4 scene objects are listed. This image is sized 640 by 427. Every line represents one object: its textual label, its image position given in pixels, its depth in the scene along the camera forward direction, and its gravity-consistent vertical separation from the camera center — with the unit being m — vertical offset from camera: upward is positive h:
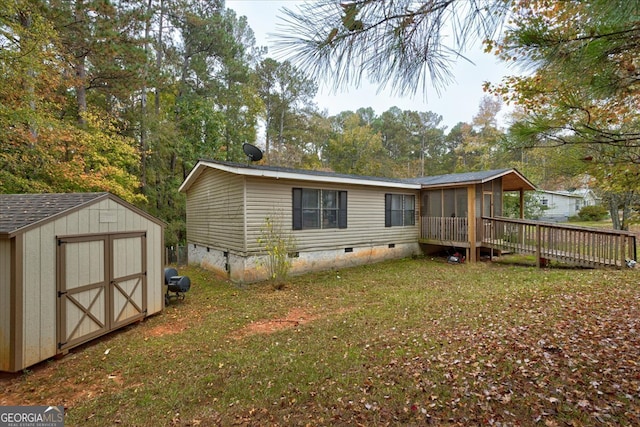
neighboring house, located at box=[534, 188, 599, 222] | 25.92 +0.76
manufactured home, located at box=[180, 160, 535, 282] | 8.07 +0.06
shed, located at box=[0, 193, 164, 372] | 3.58 -0.83
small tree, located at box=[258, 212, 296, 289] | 7.49 -0.88
